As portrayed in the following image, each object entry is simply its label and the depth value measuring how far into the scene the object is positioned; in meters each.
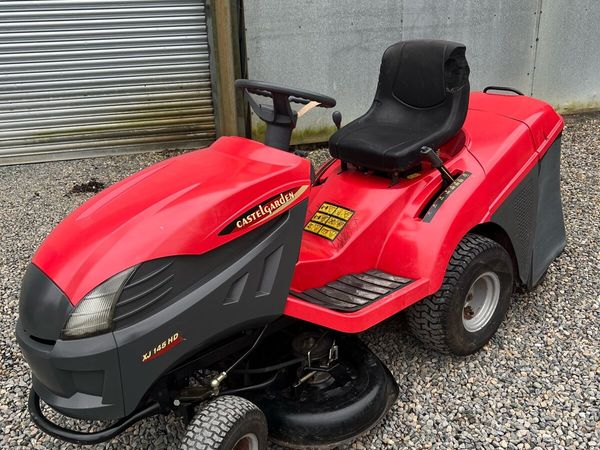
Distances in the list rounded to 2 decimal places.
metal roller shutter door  5.02
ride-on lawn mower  1.56
